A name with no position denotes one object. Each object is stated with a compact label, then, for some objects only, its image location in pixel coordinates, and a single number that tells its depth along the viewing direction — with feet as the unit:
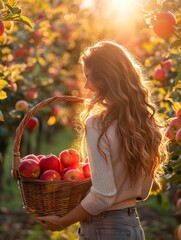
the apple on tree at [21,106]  19.86
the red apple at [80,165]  13.84
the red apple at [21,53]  25.08
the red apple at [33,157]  13.66
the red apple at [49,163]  13.46
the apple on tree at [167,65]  20.24
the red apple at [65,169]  13.47
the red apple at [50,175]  13.05
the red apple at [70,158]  13.72
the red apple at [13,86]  19.72
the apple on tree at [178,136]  13.81
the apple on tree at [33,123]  19.12
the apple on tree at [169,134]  14.41
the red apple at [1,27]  13.94
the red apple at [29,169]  13.05
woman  12.16
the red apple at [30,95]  22.04
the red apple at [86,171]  13.57
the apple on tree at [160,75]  19.99
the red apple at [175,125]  14.31
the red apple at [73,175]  13.10
